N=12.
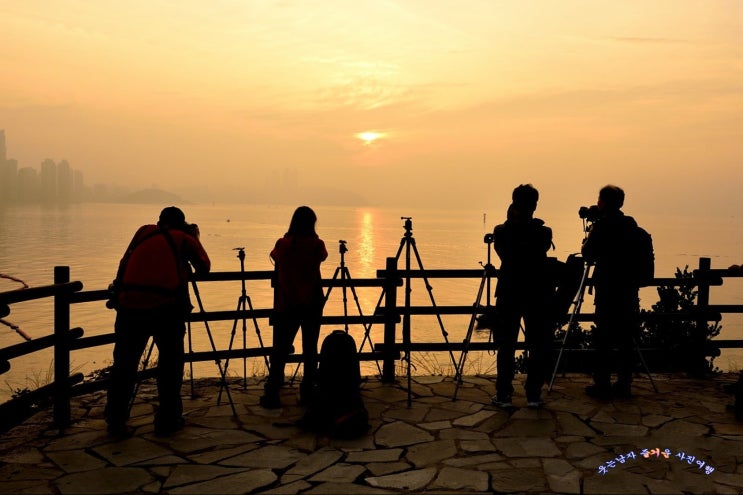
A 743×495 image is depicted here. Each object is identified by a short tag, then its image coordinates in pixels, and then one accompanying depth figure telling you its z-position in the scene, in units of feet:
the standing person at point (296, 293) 21.20
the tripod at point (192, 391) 21.48
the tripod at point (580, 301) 23.88
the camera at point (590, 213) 23.22
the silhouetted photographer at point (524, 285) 21.15
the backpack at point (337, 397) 19.27
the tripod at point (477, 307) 23.07
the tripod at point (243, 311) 22.57
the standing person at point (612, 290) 22.52
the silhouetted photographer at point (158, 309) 18.80
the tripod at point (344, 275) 22.89
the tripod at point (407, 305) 23.76
